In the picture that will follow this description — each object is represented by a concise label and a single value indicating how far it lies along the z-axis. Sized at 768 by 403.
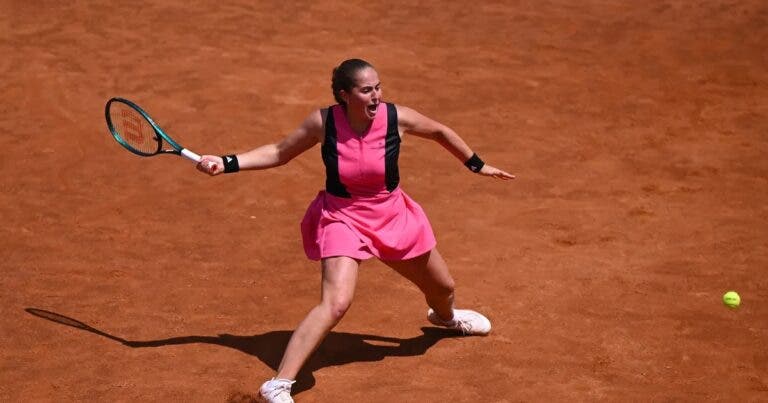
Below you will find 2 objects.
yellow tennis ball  16.09
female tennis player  13.58
